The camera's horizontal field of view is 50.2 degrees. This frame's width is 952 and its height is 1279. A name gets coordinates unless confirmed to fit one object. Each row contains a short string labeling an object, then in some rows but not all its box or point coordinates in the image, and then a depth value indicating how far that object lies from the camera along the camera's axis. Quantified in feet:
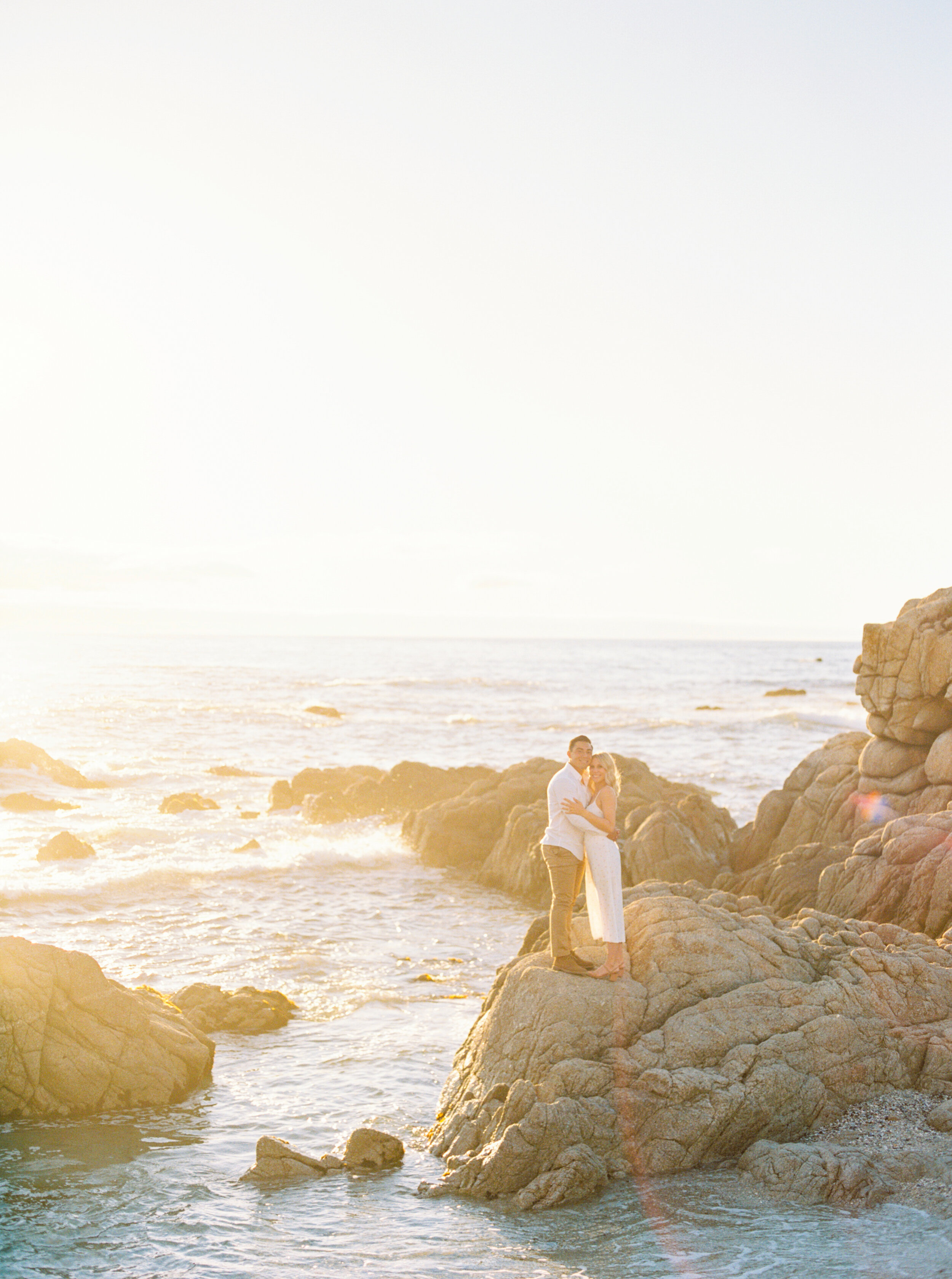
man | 30.04
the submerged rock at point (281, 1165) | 26.91
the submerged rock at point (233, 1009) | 38.32
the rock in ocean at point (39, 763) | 102.63
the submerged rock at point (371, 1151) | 27.55
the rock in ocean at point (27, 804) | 88.22
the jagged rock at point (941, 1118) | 26.35
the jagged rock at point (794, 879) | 49.80
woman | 29.71
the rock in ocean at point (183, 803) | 87.76
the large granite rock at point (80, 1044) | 31.45
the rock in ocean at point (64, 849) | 67.92
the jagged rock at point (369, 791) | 85.15
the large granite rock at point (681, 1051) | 26.37
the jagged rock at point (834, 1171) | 24.18
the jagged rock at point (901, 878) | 41.98
